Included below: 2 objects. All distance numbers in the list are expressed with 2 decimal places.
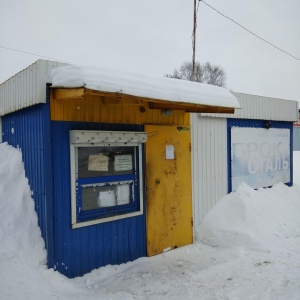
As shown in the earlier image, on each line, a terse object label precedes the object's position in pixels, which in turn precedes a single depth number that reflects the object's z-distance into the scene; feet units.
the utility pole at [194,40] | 39.08
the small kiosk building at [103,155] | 14.70
